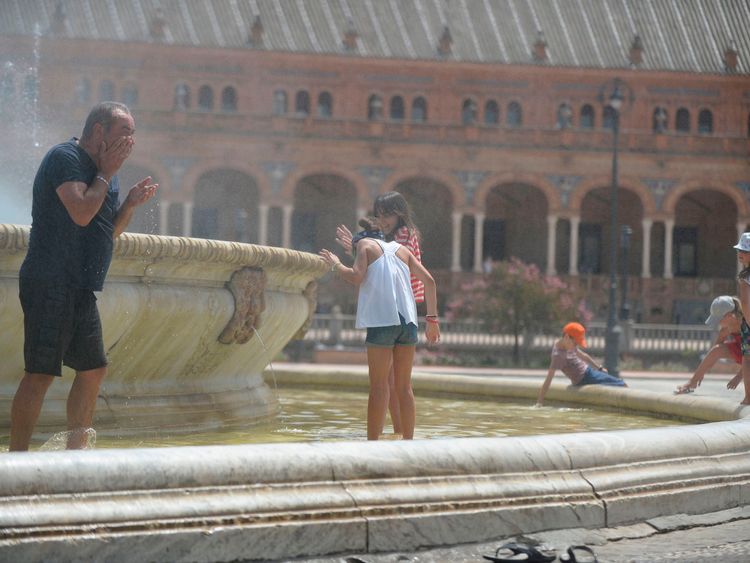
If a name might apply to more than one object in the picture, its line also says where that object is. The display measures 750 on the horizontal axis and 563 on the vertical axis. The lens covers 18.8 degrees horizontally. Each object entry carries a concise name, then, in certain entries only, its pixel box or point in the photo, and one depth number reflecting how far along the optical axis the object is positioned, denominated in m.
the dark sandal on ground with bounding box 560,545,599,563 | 7.02
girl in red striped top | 10.26
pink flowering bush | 50.09
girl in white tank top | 9.96
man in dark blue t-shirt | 7.71
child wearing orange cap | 16.76
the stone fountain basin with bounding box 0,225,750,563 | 6.50
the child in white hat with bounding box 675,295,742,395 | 14.21
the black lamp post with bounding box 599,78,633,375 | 42.97
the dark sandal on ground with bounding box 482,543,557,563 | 7.04
